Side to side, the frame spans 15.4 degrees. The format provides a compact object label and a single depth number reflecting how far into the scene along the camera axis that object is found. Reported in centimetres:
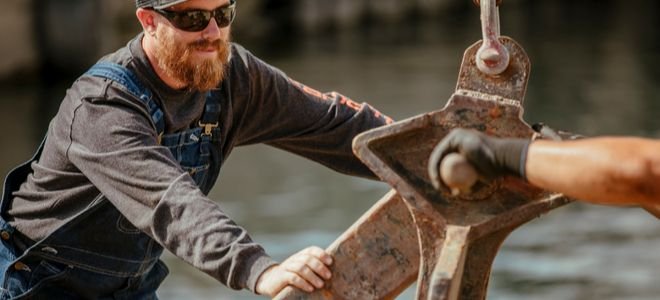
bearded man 677
